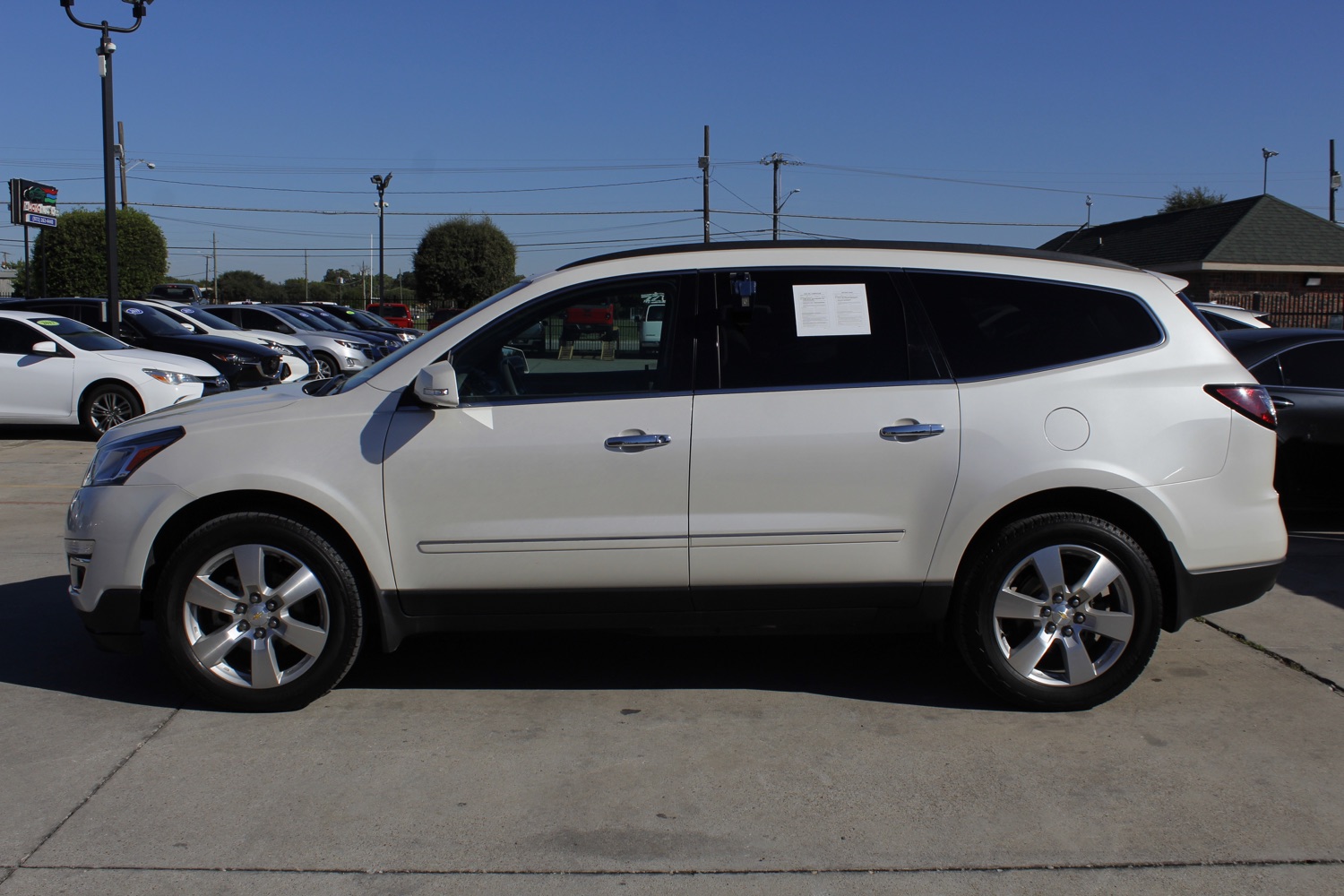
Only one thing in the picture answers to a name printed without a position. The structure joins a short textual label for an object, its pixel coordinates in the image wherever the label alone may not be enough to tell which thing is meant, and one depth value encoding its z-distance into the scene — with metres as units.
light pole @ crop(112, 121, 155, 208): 41.81
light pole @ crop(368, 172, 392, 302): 49.88
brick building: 33.44
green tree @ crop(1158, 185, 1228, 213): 68.12
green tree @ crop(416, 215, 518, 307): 64.00
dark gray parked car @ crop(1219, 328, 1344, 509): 7.56
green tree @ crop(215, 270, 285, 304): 107.81
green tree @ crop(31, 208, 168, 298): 39.06
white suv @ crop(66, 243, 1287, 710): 4.32
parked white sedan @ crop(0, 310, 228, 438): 12.97
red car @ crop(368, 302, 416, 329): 52.66
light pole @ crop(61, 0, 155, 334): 16.69
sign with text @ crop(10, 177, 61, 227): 22.91
